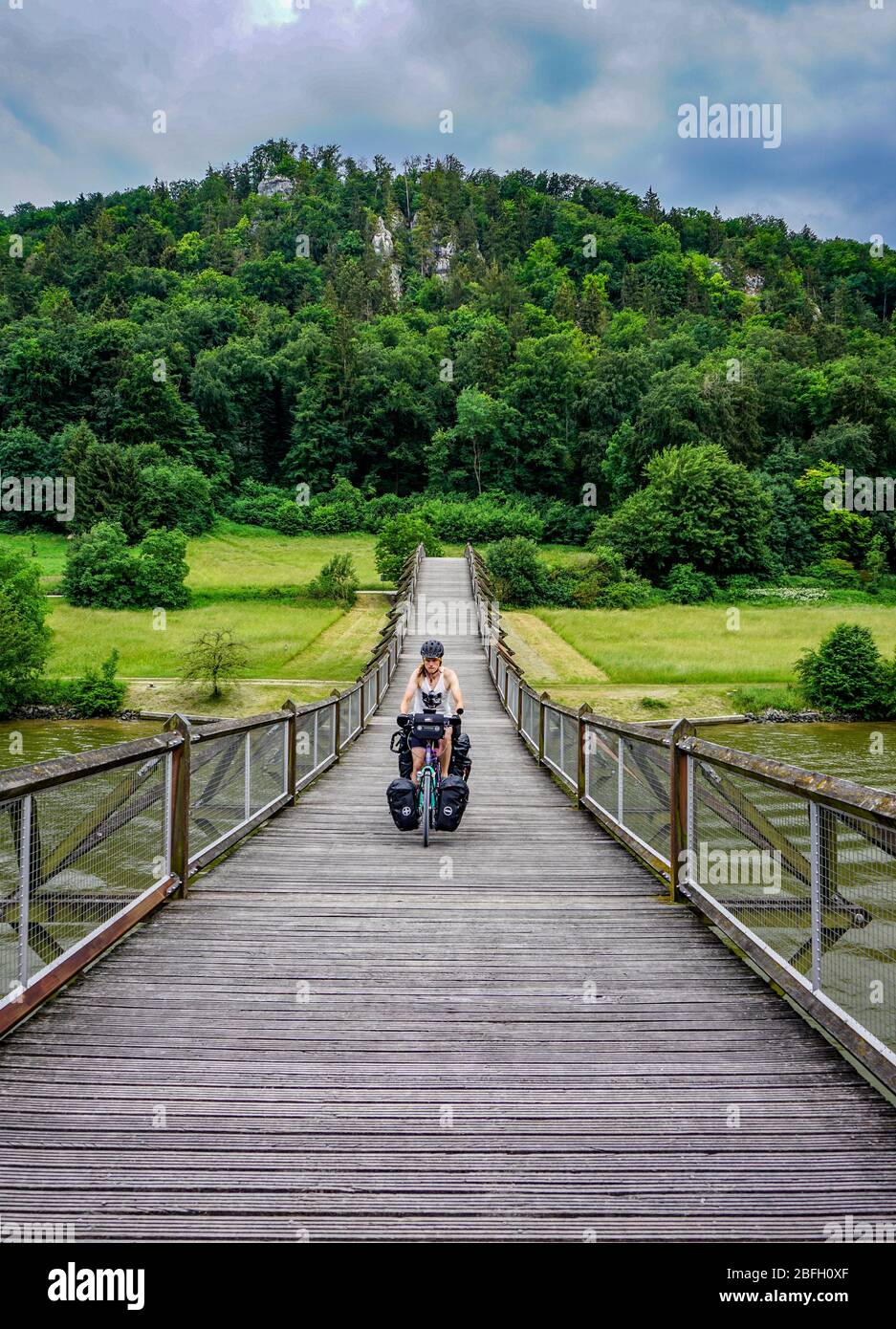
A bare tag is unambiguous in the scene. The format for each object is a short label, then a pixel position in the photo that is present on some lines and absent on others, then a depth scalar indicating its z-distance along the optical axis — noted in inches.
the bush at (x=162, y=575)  1676.9
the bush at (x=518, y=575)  1780.3
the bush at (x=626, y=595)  1815.9
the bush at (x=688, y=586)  1956.2
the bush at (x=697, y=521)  2076.8
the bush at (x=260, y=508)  2787.9
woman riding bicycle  320.5
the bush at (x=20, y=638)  1154.0
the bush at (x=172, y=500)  2400.3
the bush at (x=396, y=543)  1851.6
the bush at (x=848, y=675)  1173.1
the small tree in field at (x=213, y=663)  1177.4
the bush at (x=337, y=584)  1711.4
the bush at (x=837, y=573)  2187.5
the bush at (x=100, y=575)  1672.0
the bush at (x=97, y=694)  1143.6
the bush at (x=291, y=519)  2672.2
